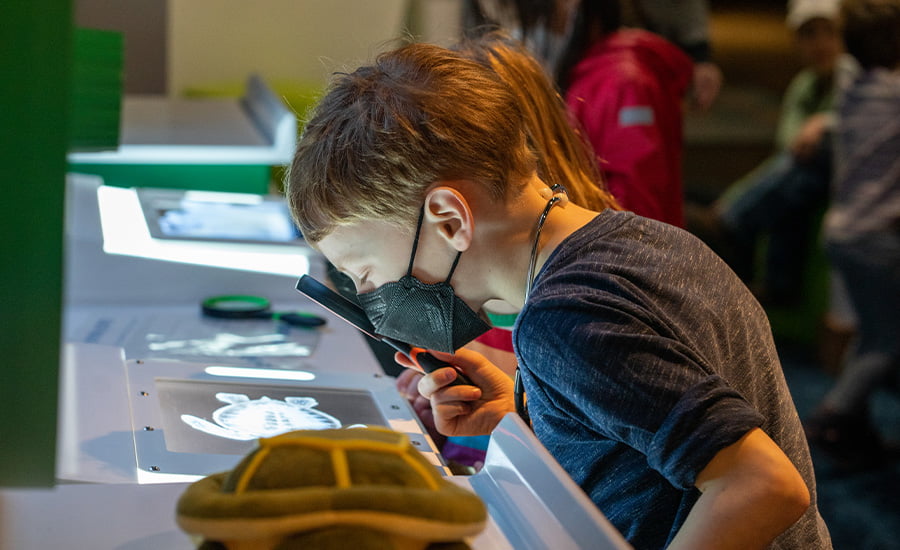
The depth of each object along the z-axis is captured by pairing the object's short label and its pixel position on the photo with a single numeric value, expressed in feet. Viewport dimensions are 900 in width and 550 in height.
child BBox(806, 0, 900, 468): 9.68
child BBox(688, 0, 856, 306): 12.12
